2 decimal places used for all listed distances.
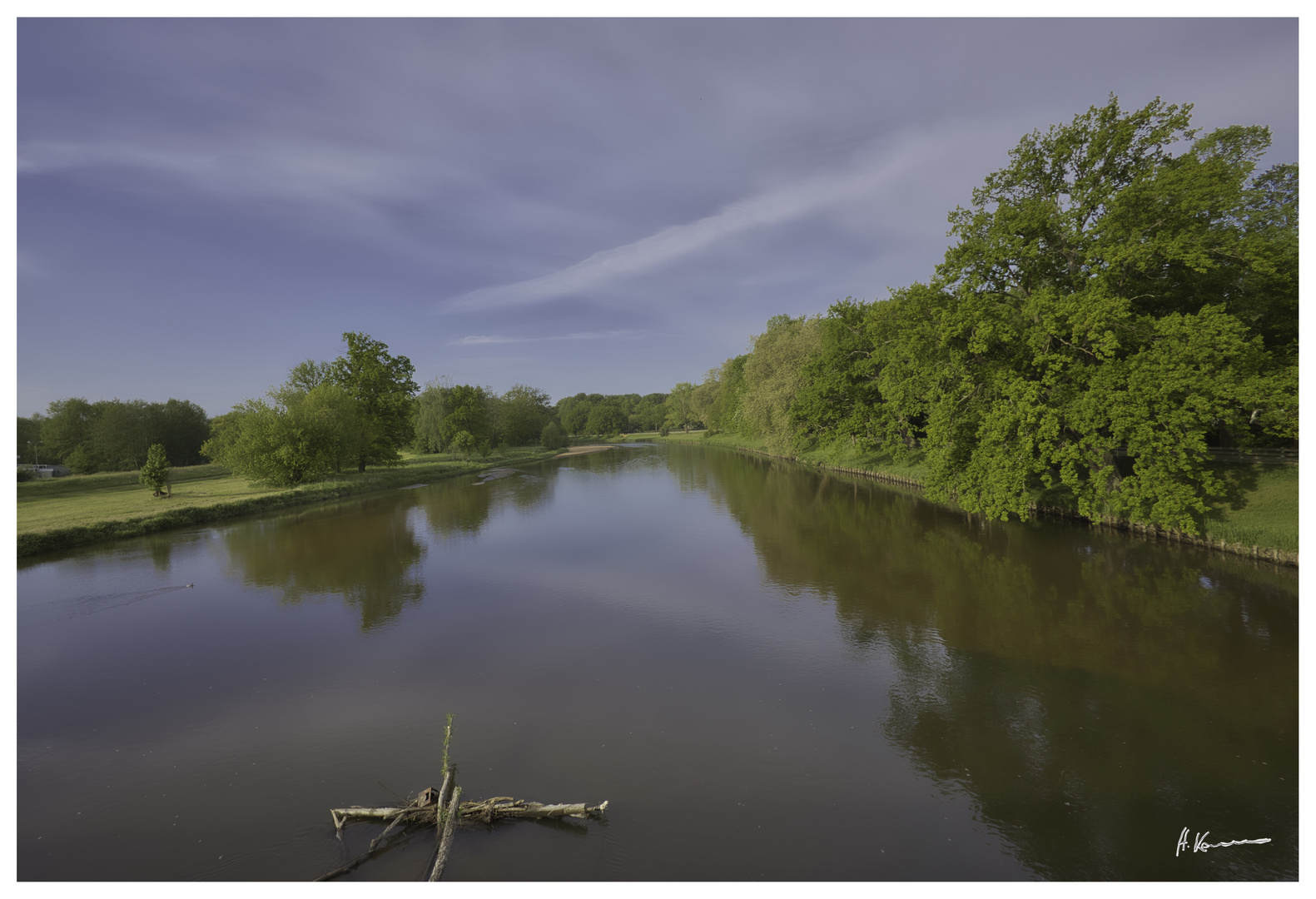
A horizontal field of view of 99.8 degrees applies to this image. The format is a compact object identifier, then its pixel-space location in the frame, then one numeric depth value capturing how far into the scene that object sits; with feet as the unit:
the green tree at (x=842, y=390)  111.45
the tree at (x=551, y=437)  261.24
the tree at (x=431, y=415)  184.34
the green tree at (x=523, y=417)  253.32
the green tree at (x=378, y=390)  143.46
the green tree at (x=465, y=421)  184.24
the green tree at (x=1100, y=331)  48.78
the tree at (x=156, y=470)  95.86
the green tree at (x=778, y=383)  131.95
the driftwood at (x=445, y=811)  18.10
